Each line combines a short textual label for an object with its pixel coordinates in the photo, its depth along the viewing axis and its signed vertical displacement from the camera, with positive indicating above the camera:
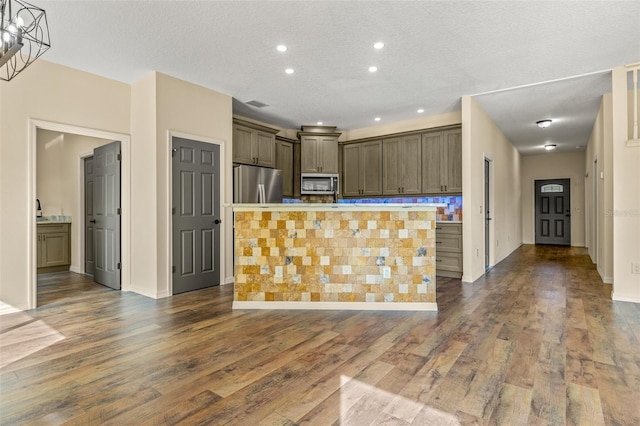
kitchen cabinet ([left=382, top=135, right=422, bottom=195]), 6.14 +0.85
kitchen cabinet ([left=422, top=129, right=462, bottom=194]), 5.69 +0.85
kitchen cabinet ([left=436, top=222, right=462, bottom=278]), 5.32 -0.61
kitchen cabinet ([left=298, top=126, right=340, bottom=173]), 6.70 +1.23
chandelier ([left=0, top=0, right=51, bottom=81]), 1.87 +0.98
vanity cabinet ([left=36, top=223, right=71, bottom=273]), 5.71 -0.57
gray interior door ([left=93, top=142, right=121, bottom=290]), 4.60 -0.01
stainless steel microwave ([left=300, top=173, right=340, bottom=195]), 6.67 +0.55
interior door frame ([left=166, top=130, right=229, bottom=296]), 4.23 +0.16
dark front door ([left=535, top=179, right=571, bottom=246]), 9.84 -0.02
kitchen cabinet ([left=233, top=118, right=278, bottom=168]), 5.36 +1.13
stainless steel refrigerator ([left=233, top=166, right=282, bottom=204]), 5.08 +0.43
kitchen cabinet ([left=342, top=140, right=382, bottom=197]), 6.65 +0.86
